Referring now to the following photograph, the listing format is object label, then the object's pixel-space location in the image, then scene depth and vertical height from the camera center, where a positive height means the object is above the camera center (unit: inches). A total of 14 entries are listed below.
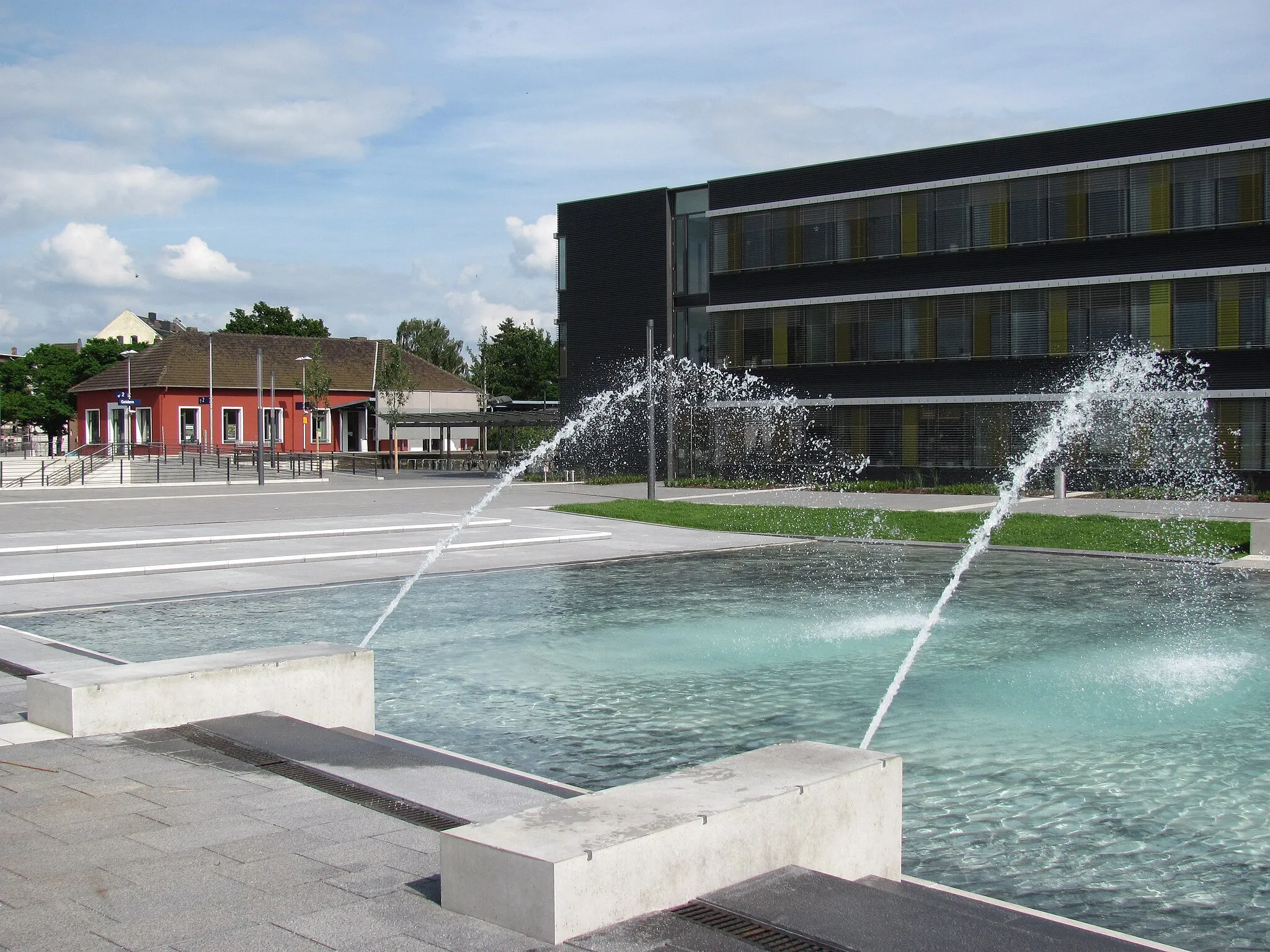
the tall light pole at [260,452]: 1849.2 -13.3
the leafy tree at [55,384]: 3838.6 +192.0
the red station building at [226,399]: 2972.4 +112.4
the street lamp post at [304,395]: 2991.4 +115.7
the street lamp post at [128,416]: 2709.2 +62.1
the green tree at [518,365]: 4965.6 +305.0
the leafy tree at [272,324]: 4315.9 +418.6
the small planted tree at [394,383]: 2618.1 +123.5
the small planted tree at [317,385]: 2918.3 +137.2
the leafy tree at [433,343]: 5354.3 +424.4
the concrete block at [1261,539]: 776.3 -66.0
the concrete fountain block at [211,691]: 293.0 -59.9
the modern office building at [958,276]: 1501.0 +224.2
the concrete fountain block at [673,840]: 170.6 -58.9
